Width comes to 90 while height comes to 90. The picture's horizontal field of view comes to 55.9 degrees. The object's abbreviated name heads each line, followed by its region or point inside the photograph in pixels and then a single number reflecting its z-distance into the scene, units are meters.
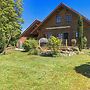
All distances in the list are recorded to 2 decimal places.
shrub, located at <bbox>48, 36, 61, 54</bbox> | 8.59
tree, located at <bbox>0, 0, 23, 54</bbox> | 10.48
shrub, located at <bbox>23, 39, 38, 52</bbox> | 9.89
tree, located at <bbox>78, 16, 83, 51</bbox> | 11.49
